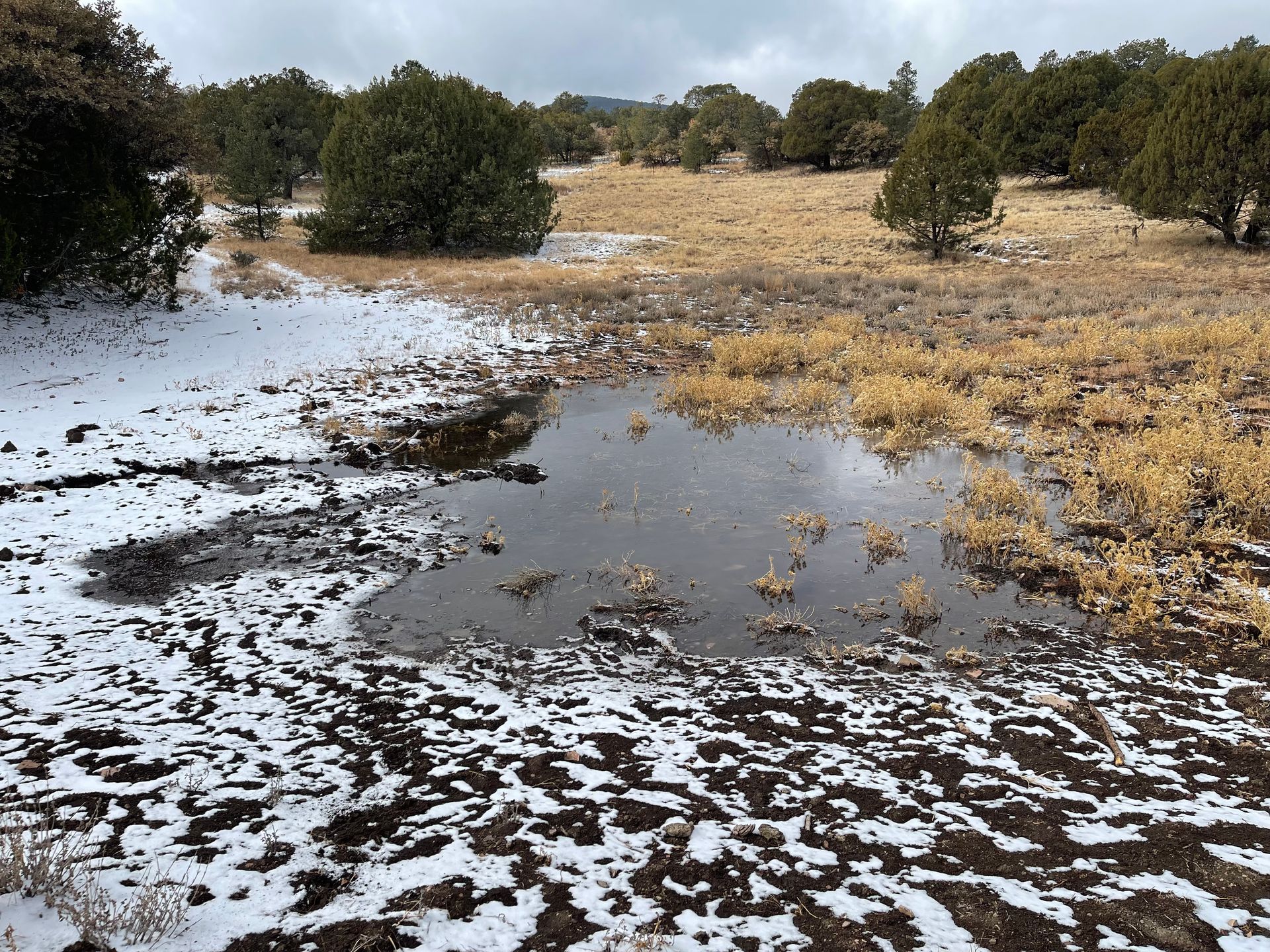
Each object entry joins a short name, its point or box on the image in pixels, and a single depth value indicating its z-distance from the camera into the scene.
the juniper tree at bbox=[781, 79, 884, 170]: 54.56
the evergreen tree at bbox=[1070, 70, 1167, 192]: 30.33
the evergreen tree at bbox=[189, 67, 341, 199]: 40.44
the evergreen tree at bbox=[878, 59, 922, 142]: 55.53
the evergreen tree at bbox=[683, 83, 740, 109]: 100.44
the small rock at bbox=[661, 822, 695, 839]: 3.37
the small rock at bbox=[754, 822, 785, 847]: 3.33
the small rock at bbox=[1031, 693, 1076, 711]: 4.29
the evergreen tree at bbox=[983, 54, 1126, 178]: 38.09
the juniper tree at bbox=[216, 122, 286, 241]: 27.77
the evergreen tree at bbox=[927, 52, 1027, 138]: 44.72
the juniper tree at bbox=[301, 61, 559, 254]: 24.97
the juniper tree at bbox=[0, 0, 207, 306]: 10.52
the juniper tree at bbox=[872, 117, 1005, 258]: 24.02
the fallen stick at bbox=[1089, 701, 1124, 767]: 3.85
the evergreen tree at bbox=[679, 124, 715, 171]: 60.97
